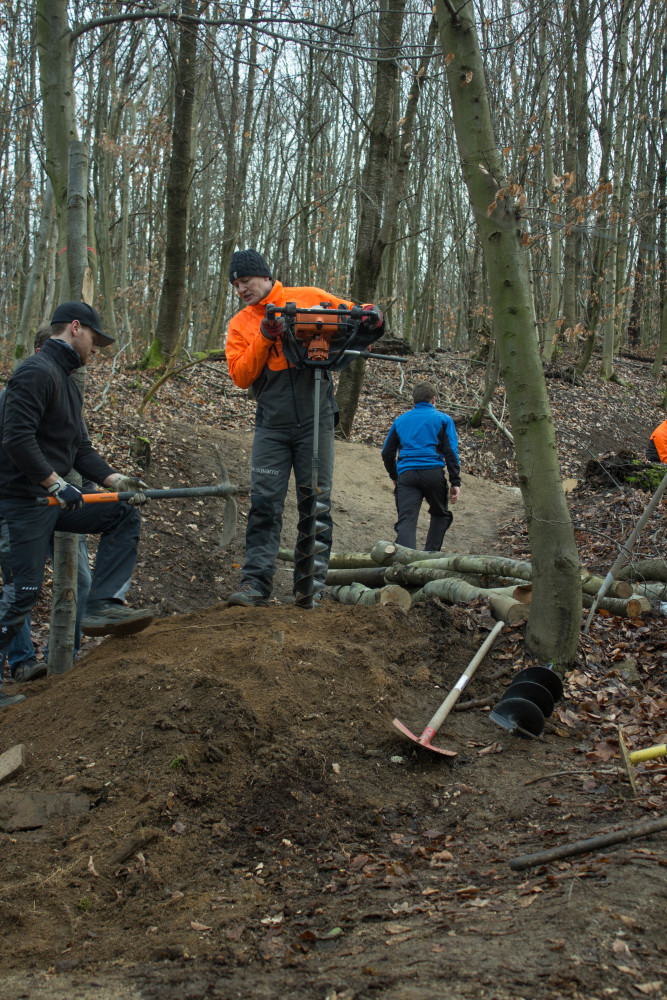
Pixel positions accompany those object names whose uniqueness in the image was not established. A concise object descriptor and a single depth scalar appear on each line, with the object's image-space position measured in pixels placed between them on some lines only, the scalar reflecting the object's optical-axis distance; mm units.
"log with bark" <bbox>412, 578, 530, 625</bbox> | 5395
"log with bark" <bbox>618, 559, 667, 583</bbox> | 5863
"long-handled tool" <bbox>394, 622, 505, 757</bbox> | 3868
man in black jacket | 4523
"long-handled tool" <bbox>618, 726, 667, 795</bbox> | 3184
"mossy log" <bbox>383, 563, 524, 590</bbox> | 6168
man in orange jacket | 5398
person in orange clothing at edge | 9258
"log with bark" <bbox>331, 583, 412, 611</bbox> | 6098
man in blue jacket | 7883
